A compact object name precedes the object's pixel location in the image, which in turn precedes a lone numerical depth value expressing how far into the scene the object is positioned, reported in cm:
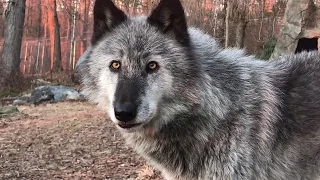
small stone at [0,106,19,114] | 895
